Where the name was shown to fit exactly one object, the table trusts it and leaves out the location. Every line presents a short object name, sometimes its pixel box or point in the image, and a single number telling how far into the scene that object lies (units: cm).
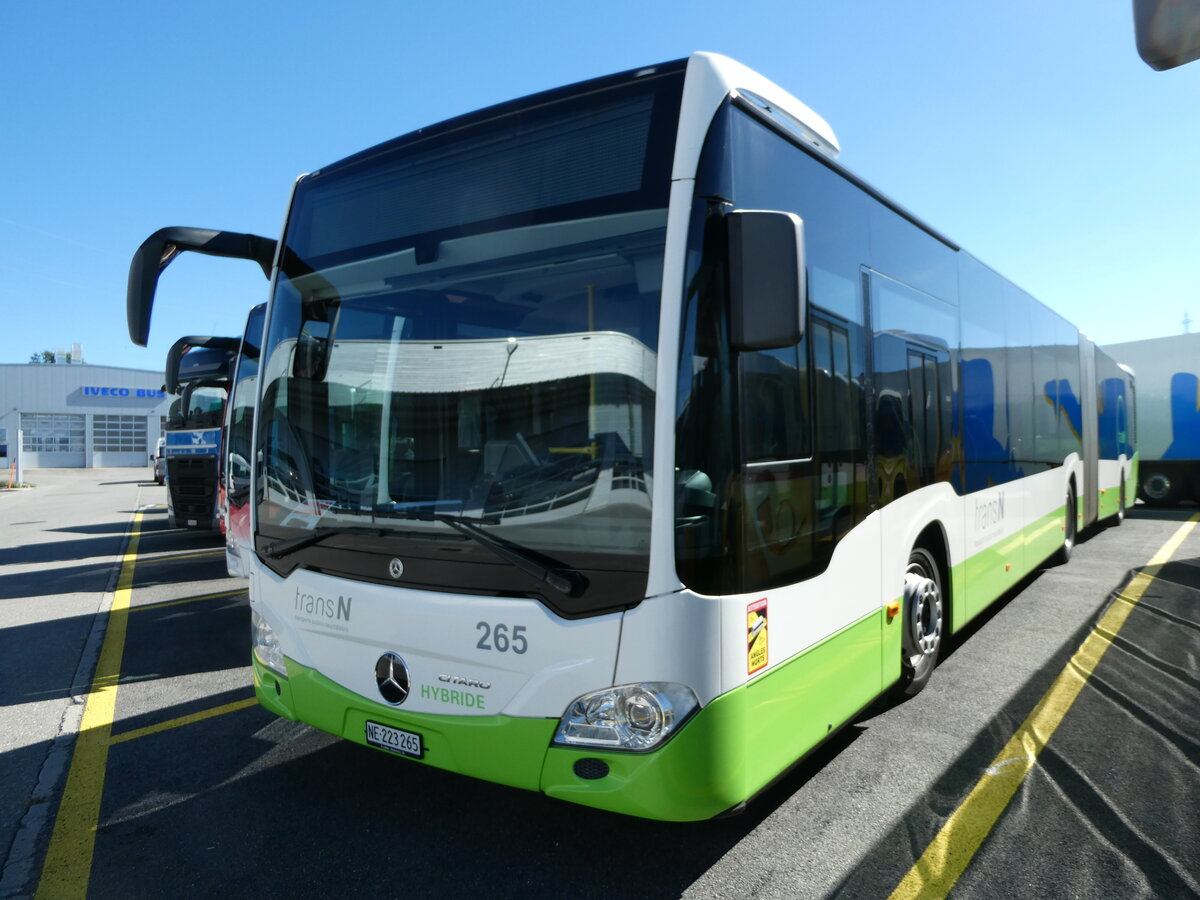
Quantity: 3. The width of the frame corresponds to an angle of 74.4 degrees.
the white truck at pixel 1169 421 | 1636
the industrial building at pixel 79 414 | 4884
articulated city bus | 251
